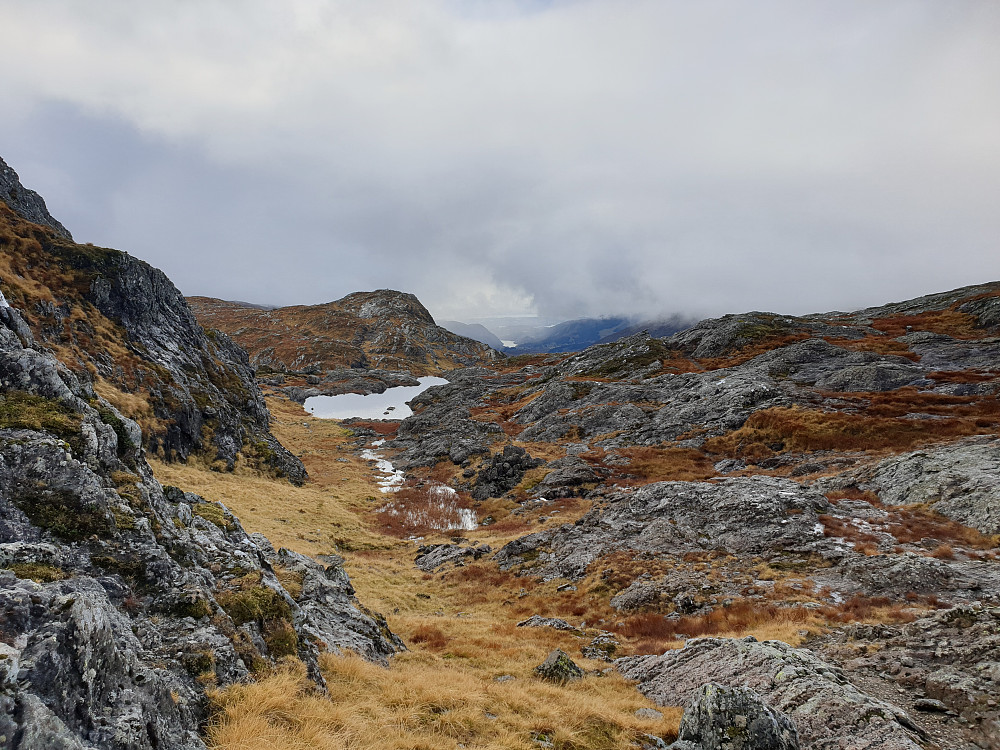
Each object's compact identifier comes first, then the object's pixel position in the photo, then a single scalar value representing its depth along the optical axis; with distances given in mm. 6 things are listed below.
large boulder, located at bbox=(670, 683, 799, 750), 7988
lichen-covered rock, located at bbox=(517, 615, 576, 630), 19688
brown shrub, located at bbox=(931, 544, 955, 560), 19500
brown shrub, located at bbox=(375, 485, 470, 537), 39031
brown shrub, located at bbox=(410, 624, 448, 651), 16141
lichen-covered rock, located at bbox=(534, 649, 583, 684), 13305
